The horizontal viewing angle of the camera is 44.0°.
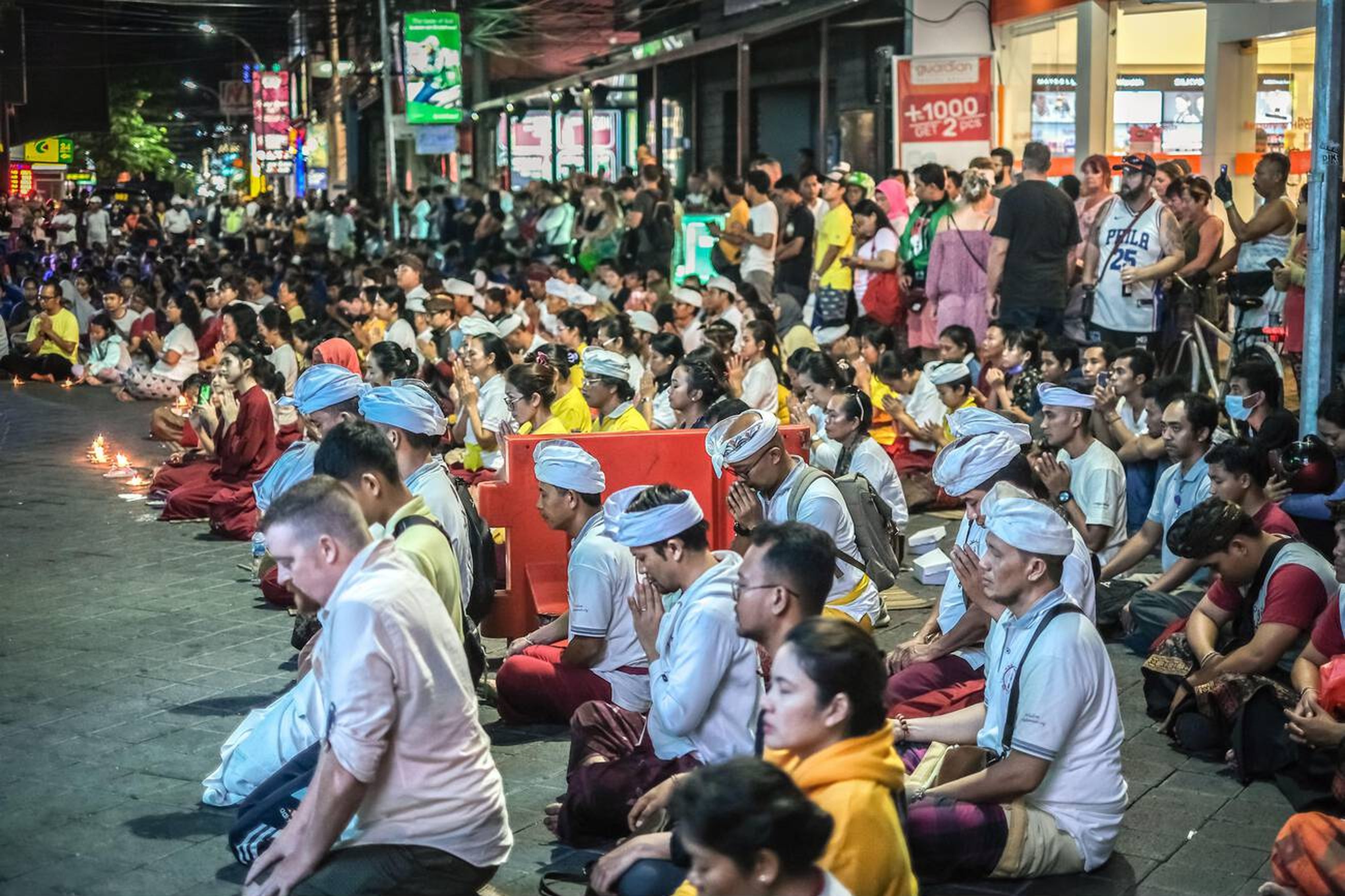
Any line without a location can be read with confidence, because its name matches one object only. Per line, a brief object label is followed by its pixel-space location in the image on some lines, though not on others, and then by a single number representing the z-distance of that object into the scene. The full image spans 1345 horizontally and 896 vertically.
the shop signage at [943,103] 16.62
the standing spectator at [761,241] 17.42
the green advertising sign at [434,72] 29.27
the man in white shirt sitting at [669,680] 5.48
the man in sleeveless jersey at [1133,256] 12.62
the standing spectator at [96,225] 39.66
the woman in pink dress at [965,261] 14.31
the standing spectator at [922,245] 14.69
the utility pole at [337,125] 48.47
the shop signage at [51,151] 54.06
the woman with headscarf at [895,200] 16.89
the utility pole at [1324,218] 8.49
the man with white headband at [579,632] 6.83
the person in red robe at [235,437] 12.09
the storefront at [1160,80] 15.10
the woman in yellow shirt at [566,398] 11.14
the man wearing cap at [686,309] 15.67
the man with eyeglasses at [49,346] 22.53
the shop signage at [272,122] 53.16
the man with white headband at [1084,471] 9.03
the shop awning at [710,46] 21.23
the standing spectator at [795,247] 17.22
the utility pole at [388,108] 29.00
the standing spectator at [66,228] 38.72
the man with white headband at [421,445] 7.30
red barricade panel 8.91
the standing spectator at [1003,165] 15.47
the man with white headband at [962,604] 6.93
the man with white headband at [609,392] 10.09
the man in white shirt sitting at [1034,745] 5.29
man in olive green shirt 5.87
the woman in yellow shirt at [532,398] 9.92
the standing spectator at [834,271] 16.08
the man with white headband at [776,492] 7.46
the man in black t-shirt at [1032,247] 13.09
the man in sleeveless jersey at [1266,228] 11.69
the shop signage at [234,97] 61.03
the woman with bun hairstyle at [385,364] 11.10
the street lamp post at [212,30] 42.09
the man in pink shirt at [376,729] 4.58
